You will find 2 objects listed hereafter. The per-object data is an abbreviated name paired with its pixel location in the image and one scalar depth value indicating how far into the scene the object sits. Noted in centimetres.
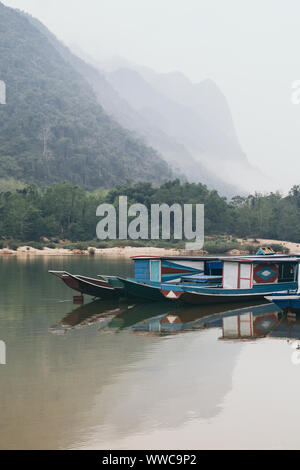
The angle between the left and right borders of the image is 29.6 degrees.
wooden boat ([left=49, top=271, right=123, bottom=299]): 3161
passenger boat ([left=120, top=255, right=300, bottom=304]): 2898
